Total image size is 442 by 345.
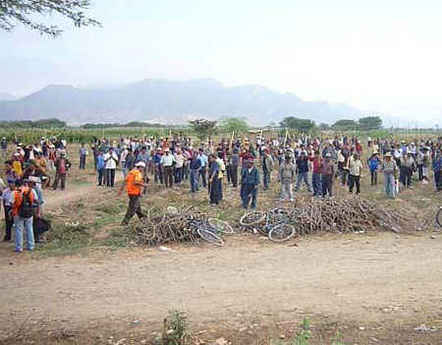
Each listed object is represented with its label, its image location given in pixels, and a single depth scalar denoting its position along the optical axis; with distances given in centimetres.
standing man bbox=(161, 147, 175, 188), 1788
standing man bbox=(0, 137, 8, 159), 2920
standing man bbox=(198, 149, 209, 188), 1731
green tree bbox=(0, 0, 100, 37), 625
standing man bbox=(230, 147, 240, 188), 1886
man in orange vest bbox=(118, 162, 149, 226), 1159
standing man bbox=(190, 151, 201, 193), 1680
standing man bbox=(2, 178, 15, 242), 1031
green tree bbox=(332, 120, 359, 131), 7112
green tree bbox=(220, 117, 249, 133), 4909
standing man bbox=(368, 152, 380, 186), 1852
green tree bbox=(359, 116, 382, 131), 7748
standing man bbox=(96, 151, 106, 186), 1886
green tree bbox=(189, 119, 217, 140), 3641
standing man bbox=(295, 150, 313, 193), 1680
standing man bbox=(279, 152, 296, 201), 1531
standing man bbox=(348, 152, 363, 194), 1599
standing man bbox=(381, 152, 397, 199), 1561
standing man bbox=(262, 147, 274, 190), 1791
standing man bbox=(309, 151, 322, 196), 1581
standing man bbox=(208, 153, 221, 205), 1486
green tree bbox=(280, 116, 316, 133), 5915
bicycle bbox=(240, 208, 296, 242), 1105
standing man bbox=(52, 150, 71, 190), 1803
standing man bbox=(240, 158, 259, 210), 1402
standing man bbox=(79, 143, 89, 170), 2468
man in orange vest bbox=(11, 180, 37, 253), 959
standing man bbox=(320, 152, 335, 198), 1547
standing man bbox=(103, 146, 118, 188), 1858
